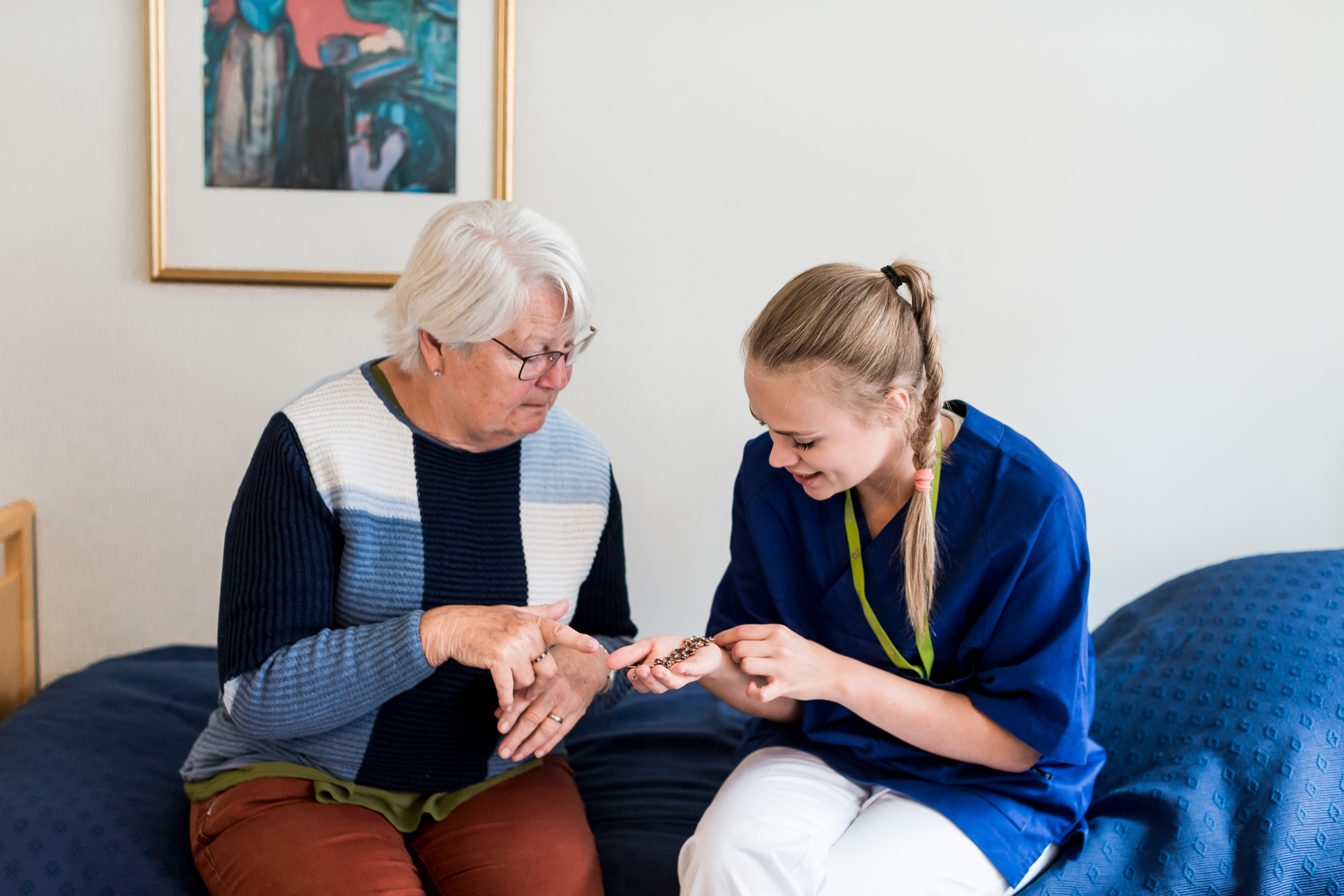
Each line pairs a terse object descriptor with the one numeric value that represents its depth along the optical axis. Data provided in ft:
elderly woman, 4.04
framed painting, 6.03
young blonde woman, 3.79
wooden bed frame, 6.20
